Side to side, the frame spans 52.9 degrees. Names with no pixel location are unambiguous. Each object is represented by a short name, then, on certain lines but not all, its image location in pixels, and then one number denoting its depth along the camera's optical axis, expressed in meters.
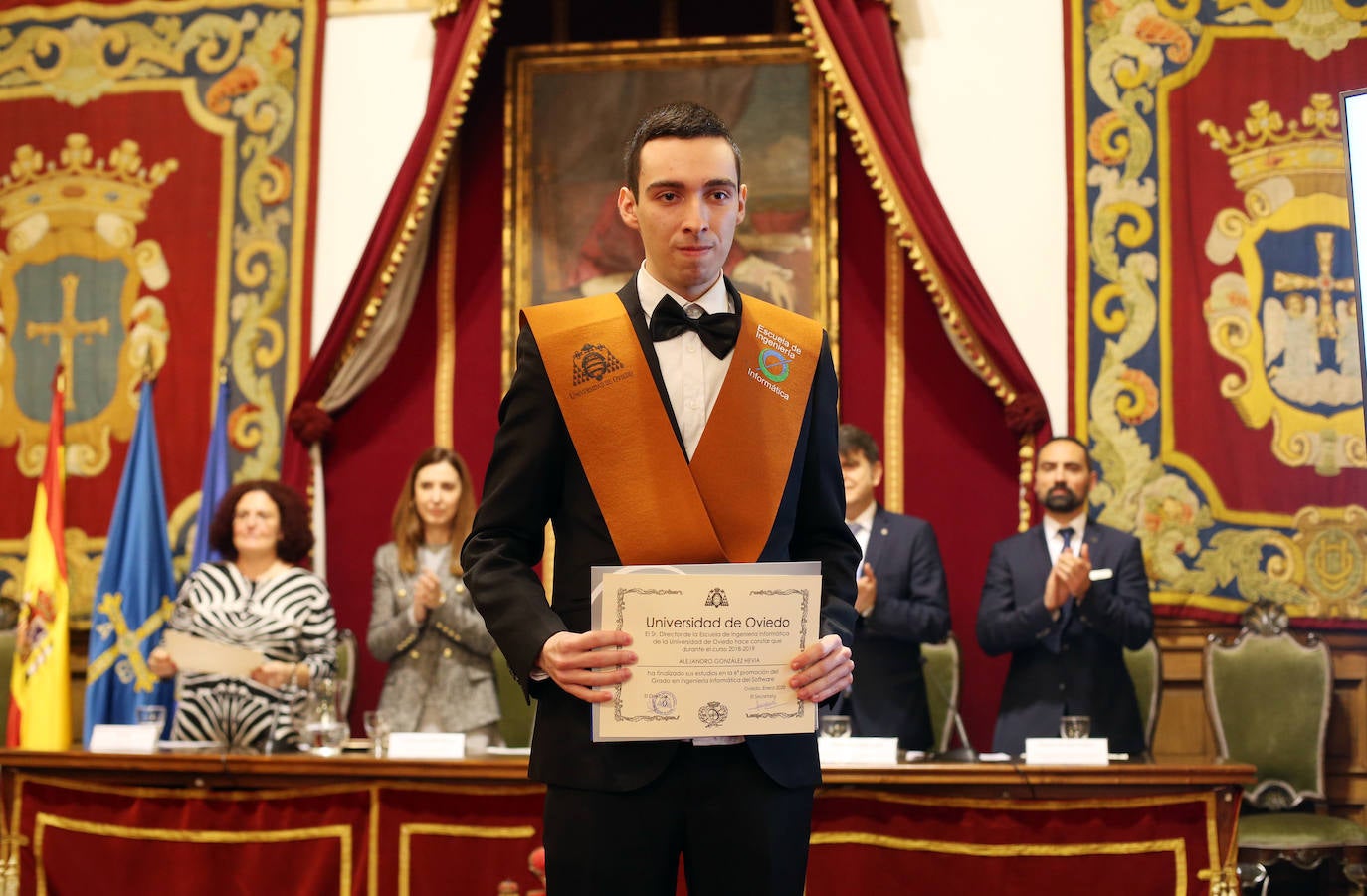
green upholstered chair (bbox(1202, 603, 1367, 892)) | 4.50
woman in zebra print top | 4.13
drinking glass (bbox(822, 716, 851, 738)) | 3.63
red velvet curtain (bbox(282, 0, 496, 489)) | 5.30
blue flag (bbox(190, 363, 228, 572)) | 5.31
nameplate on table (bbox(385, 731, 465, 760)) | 3.69
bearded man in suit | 4.02
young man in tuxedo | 1.62
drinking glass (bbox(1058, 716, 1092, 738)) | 3.62
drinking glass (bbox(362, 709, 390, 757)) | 3.76
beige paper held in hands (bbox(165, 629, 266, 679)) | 3.87
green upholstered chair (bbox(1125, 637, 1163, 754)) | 4.57
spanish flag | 4.55
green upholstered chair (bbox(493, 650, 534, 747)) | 4.70
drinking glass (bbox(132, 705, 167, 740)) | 3.90
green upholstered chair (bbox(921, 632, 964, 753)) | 4.75
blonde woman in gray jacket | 4.20
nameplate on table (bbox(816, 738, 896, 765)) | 3.52
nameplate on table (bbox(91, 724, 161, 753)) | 3.83
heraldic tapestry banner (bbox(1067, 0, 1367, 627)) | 5.00
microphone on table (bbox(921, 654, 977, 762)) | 3.62
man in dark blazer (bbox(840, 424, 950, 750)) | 4.13
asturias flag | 5.03
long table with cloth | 3.36
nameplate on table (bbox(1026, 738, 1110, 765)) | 3.49
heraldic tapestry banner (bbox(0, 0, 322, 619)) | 5.67
